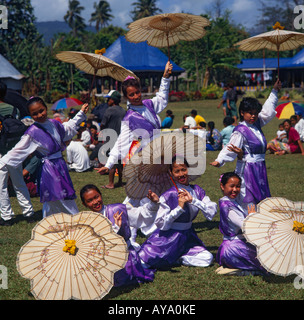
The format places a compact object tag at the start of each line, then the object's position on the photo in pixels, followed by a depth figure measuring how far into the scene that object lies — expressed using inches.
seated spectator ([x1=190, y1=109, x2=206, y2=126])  607.6
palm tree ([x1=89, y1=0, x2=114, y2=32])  3555.6
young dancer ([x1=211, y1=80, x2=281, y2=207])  217.6
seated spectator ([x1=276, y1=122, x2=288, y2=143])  538.4
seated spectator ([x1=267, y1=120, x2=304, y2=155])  511.5
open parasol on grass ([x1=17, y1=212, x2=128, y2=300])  161.0
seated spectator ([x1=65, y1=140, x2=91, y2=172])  438.0
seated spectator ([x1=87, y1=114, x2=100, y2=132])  567.3
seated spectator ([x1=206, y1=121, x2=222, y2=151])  539.5
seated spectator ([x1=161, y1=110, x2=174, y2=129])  594.5
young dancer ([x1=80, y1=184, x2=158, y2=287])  182.4
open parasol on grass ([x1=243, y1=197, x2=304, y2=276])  170.9
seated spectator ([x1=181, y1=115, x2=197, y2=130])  594.7
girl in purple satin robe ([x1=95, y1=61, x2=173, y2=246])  231.8
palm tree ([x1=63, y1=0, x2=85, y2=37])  3356.3
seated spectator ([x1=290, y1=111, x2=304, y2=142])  571.1
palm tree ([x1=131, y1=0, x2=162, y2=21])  3105.3
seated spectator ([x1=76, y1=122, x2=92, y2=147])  529.3
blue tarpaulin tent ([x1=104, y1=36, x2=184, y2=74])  1254.9
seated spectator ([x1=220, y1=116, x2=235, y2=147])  517.0
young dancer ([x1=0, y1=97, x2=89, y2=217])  215.2
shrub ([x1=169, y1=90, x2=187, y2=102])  1357.0
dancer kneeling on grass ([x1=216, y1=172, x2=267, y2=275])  192.2
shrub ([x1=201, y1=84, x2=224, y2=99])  1407.5
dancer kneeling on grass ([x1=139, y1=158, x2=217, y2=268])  196.7
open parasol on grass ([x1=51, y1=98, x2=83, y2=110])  581.6
